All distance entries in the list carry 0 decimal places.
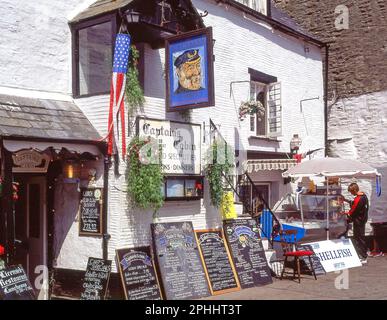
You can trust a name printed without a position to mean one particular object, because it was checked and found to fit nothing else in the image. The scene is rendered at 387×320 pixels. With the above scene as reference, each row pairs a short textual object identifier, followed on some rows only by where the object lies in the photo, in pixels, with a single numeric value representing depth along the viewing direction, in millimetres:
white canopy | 11359
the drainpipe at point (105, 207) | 8664
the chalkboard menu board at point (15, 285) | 7070
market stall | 11469
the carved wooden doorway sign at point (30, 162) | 8598
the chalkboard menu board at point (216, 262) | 9375
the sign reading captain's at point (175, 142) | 9125
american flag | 8555
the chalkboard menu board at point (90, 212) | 8812
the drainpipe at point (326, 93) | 16094
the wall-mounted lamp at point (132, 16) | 8828
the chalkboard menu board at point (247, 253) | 9898
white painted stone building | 8766
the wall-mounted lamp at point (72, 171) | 9109
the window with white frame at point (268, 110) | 13508
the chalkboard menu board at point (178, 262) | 8797
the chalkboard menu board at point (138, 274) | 8328
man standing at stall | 12375
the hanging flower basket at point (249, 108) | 12023
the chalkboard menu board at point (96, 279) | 8359
